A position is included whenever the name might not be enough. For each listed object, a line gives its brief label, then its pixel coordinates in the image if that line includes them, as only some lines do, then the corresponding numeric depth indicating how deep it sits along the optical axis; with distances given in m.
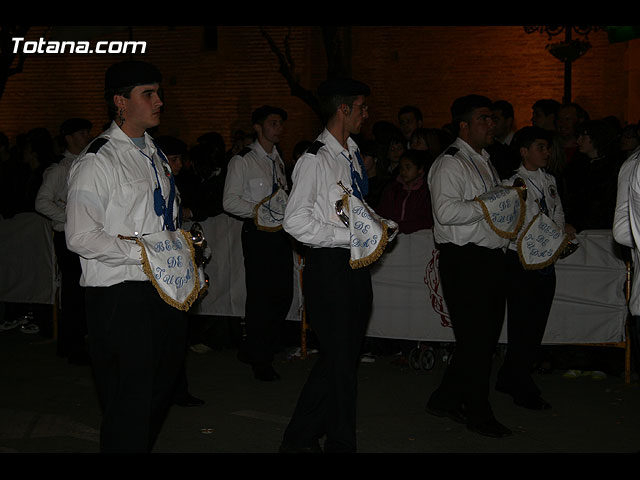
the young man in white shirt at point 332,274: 5.44
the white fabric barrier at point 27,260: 10.79
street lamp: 13.93
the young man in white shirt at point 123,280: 4.45
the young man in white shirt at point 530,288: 7.34
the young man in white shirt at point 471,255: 6.38
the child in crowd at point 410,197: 8.98
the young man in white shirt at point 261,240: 8.60
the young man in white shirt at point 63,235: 9.03
